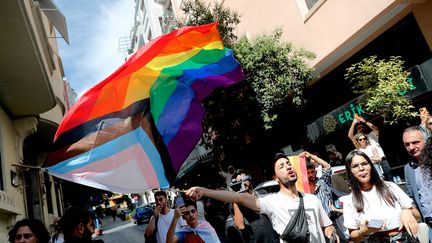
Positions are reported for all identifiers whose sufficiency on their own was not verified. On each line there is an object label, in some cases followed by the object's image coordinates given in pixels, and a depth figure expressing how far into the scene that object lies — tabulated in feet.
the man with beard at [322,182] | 15.92
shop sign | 30.22
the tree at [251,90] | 40.65
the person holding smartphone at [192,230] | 13.69
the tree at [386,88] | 26.08
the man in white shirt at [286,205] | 9.67
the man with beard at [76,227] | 10.30
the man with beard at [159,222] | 16.46
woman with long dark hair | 8.77
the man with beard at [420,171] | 10.46
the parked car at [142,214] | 81.20
